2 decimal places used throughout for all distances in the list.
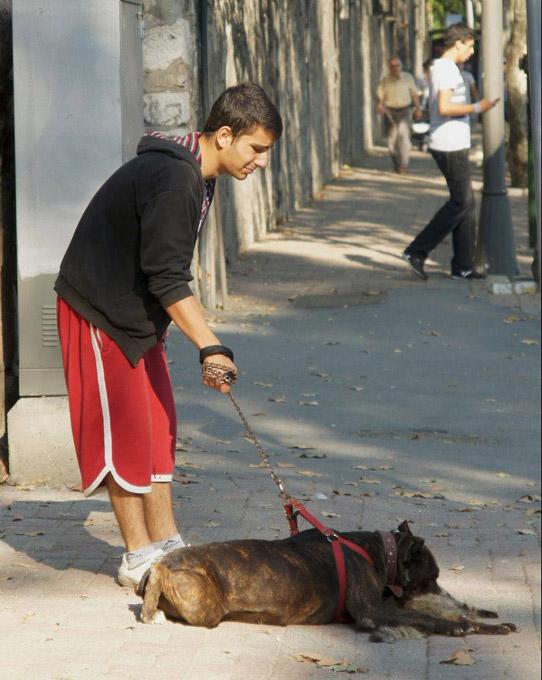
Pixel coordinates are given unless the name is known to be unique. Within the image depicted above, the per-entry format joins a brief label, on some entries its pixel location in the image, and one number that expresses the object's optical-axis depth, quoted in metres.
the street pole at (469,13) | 94.44
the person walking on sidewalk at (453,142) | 26.47
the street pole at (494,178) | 27.05
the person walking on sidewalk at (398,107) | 51.75
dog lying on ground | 9.55
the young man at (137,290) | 9.66
